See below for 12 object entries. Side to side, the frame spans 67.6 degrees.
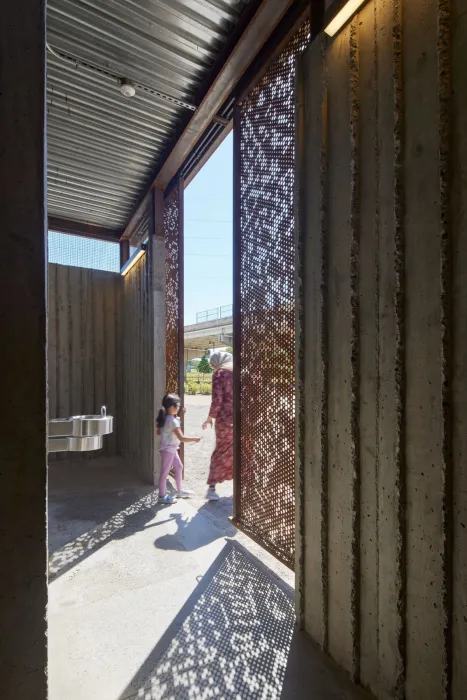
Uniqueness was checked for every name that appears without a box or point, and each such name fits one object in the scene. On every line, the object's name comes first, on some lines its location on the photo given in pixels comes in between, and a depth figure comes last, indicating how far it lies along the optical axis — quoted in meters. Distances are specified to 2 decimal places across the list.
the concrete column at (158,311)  4.41
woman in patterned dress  3.95
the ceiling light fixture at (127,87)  3.02
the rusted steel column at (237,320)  3.04
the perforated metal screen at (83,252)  5.72
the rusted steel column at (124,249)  6.30
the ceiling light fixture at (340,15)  1.64
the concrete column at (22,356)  0.90
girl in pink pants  3.89
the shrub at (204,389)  20.50
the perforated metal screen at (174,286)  4.36
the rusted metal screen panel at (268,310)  2.41
